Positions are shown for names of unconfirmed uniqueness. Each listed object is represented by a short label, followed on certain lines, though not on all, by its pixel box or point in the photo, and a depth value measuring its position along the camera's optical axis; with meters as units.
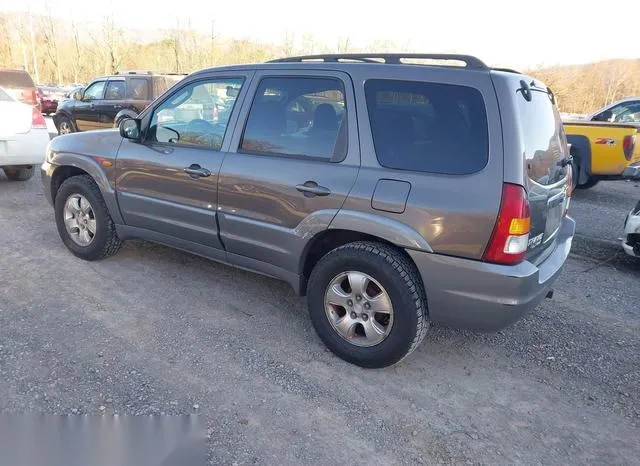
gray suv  2.68
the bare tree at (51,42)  44.56
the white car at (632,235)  4.90
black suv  11.09
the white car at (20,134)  6.65
